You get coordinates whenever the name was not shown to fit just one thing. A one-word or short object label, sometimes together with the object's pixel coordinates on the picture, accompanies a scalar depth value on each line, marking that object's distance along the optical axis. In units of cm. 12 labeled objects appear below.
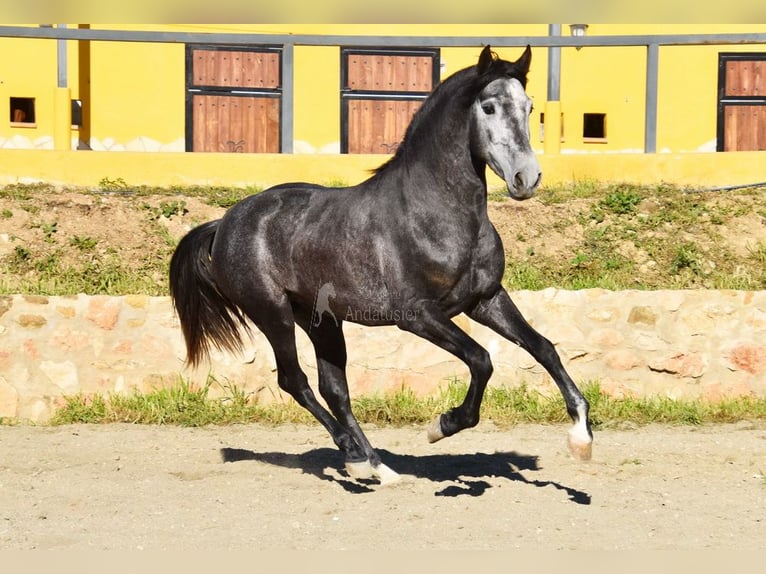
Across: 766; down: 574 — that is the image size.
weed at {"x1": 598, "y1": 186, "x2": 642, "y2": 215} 1104
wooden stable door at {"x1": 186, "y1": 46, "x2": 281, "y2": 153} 1564
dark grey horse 535
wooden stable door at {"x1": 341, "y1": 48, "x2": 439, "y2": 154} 1582
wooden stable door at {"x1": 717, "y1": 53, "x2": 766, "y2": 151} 1603
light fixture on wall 1549
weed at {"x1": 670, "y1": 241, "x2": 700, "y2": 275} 1004
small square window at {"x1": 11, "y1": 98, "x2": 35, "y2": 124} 1535
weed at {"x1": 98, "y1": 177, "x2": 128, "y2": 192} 1190
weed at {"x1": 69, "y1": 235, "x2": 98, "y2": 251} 1025
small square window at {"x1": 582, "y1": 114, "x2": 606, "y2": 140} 1623
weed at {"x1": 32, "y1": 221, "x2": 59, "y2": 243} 1034
